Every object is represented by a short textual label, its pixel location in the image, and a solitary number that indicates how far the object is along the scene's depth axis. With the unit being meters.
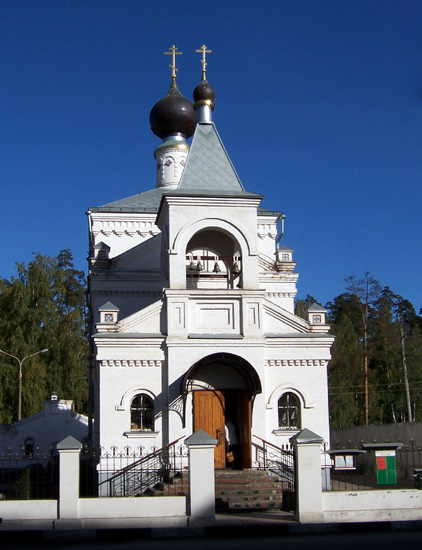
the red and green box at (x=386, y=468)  12.80
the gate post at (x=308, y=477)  11.27
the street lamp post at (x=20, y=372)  28.85
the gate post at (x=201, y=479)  11.12
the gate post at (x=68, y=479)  11.30
